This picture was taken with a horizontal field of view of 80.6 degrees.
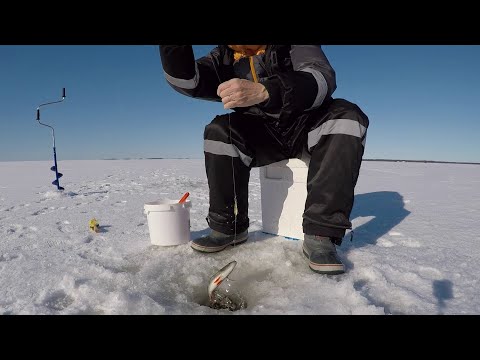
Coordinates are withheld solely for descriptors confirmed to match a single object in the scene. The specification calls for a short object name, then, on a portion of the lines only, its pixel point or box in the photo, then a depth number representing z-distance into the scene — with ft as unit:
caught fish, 3.81
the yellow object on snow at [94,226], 7.13
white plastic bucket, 5.90
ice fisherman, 4.54
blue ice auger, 14.75
